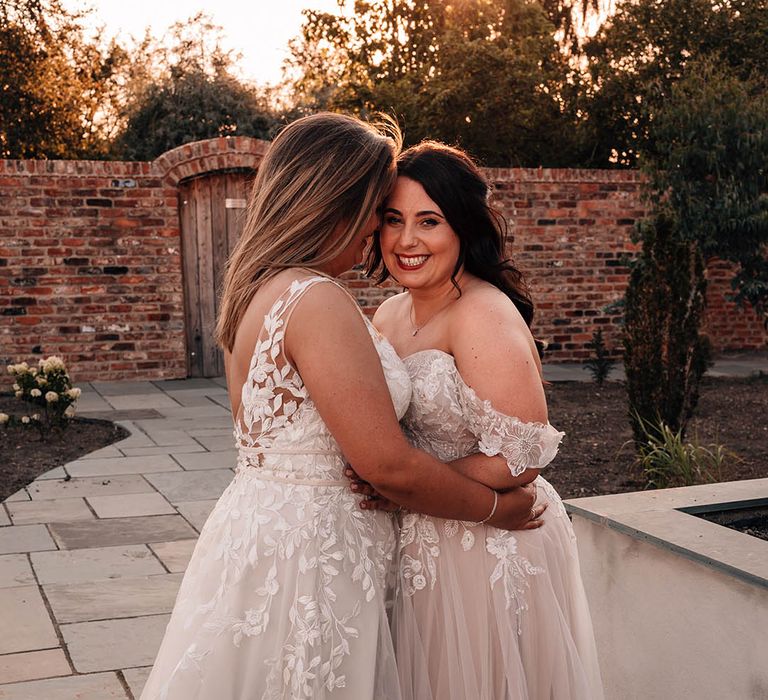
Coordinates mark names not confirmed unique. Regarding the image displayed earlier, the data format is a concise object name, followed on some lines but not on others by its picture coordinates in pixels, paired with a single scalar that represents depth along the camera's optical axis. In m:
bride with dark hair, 2.04
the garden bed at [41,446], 6.26
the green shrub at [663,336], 5.96
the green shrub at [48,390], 7.29
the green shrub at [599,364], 9.48
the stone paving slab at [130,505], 5.31
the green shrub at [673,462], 5.26
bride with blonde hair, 1.79
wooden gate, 10.42
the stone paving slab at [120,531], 4.78
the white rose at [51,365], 7.34
